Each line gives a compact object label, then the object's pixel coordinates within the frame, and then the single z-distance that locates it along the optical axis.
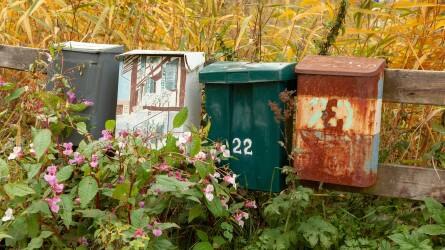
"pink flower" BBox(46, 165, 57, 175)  3.27
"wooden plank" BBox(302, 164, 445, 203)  3.58
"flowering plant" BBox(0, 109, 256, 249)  3.21
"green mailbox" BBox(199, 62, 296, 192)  3.64
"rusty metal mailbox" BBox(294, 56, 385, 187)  3.42
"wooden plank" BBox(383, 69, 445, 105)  3.52
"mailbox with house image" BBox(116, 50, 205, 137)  3.91
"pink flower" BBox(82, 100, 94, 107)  4.07
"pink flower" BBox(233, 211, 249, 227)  3.60
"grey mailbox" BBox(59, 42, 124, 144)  4.16
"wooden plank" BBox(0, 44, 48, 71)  4.60
